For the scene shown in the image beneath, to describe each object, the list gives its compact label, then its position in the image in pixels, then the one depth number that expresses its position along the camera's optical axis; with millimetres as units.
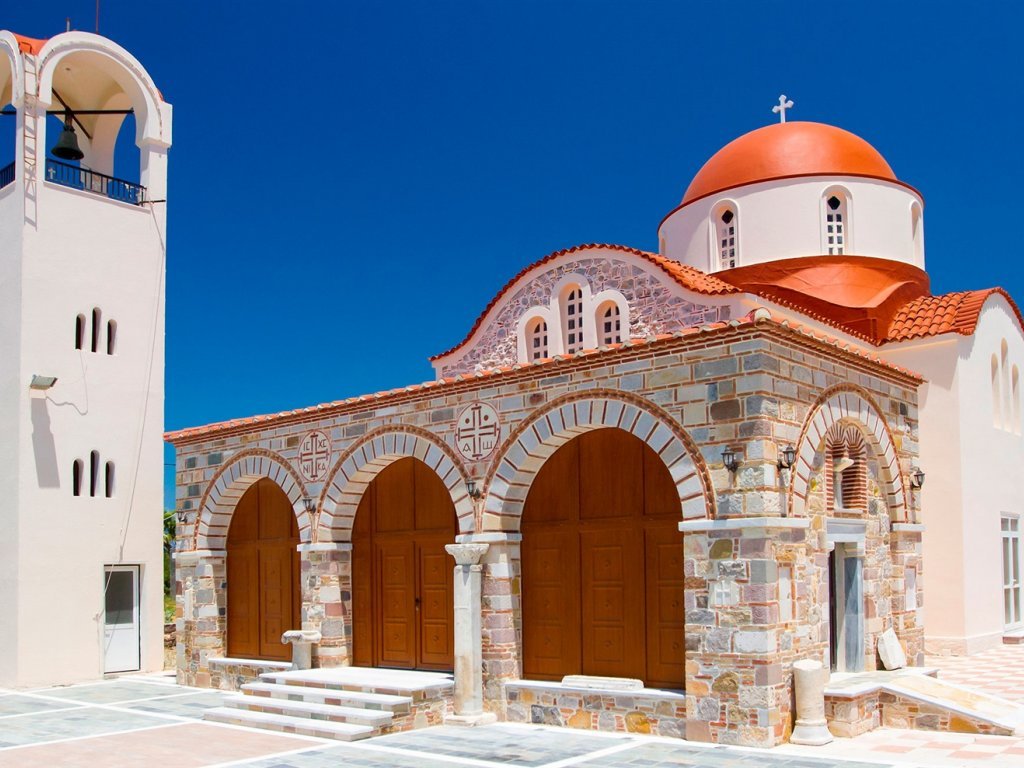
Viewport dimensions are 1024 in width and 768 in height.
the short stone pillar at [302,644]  12133
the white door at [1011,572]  15312
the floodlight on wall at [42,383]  14430
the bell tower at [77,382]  14500
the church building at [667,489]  8812
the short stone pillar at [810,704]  8484
